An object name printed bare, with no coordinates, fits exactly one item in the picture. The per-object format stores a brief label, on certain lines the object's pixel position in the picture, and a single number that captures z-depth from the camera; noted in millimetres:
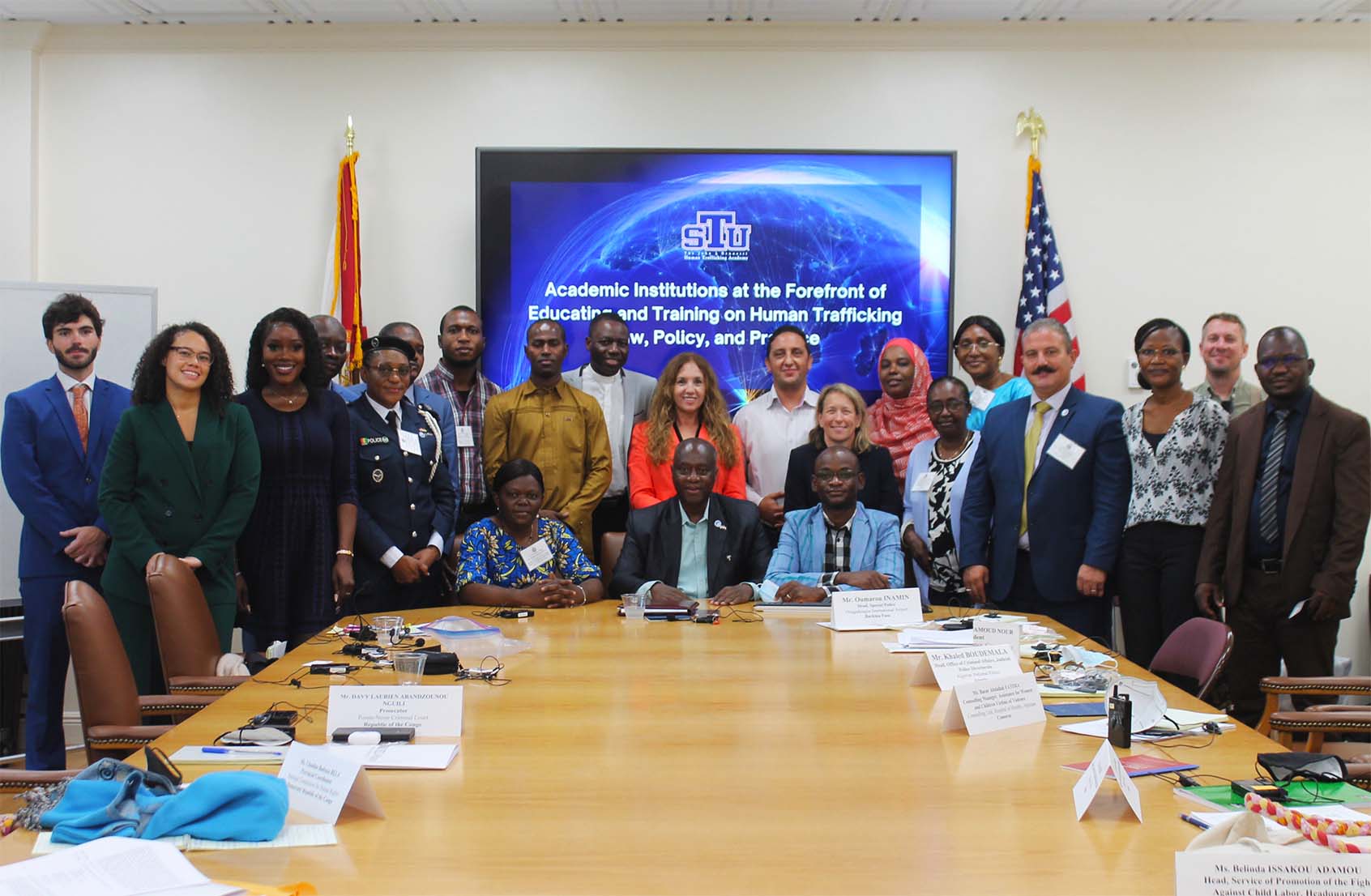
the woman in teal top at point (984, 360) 5594
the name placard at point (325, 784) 1855
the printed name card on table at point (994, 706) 2445
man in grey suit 5543
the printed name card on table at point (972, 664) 2854
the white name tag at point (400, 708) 2352
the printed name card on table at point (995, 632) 3262
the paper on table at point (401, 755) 2158
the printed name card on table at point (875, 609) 3775
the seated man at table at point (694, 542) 4594
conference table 1667
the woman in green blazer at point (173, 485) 4090
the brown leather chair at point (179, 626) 3488
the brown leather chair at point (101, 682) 2869
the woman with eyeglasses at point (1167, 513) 4508
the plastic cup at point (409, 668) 2996
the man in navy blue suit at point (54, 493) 4477
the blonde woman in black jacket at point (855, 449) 4934
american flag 6195
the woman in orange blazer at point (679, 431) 5035
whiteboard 5012
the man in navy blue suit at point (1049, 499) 4547
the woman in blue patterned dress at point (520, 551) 4441
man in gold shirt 5086
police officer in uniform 4664
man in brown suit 4328
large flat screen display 6262
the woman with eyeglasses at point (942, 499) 4902
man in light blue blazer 4480
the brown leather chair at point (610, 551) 4918
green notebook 1954
